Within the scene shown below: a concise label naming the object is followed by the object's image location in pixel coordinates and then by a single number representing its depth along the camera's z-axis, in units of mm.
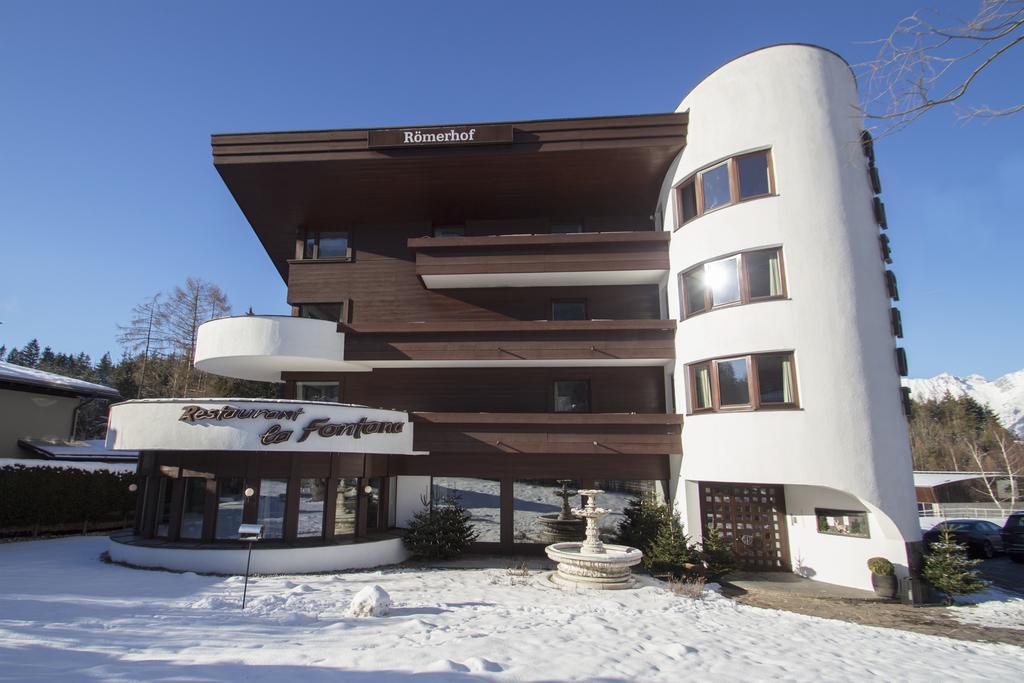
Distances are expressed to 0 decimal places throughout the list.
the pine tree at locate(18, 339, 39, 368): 95062
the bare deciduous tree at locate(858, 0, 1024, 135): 4074
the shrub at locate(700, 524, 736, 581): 16234
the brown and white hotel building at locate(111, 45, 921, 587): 15930
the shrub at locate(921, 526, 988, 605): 14344
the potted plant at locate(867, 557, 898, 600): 14602
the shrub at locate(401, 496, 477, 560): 18422
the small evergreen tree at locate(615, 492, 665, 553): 18109
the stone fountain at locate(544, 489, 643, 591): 15000
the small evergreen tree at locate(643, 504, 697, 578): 16469
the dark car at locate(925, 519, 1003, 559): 23219
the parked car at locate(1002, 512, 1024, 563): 22438
